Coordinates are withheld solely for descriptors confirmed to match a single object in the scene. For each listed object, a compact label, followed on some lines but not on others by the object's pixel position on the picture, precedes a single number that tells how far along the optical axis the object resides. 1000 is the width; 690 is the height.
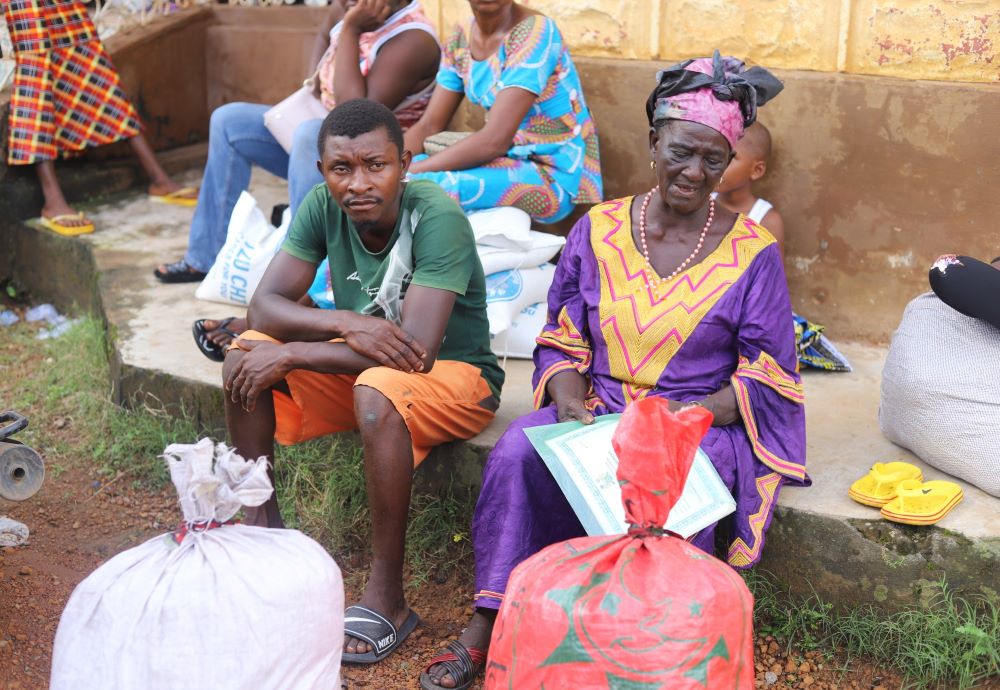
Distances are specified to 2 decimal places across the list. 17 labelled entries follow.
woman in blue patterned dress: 4.09
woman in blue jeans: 4.52
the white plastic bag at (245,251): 4.54
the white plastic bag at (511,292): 4.01
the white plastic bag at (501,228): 4.05
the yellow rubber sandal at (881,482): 2.95
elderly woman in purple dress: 2.81
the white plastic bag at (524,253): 4.05
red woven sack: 2.05
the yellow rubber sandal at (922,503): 2.83
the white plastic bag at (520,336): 4.11
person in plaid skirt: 5.71
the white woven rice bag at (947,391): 2.95
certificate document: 2.57
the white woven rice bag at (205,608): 2.02
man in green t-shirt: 2.97
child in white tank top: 3.94
